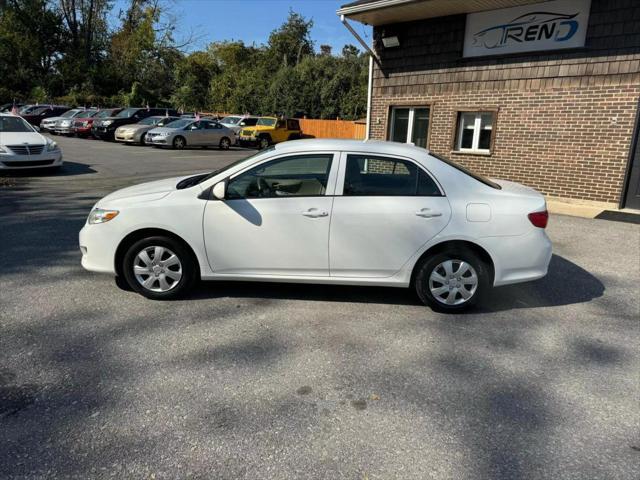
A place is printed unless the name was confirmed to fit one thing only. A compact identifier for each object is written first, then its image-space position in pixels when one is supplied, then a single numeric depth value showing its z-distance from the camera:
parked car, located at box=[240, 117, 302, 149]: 25.58
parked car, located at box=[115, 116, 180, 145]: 22.09
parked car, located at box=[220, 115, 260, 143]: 27.20
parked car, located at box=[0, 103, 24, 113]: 33.45
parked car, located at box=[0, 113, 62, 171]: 11.34
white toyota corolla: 4.25
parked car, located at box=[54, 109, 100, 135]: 26.03
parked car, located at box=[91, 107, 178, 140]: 24.02
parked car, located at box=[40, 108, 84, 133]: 27.03
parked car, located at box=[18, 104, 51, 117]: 31.12
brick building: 9.34
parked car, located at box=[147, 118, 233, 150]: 21.16
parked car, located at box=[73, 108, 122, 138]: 24.98
